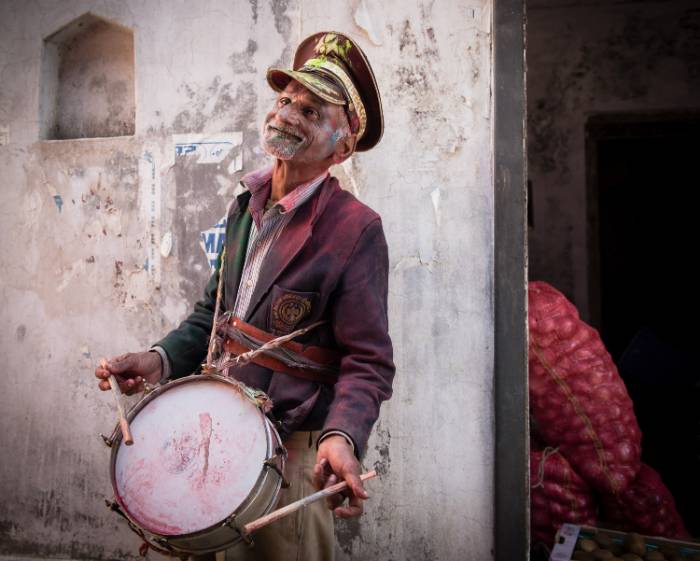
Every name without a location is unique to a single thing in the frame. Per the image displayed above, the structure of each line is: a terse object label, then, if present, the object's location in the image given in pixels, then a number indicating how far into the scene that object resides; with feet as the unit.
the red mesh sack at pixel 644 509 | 11.25
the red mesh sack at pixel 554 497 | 11.26
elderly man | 6.71
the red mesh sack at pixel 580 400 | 11.15
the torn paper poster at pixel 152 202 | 10.93
